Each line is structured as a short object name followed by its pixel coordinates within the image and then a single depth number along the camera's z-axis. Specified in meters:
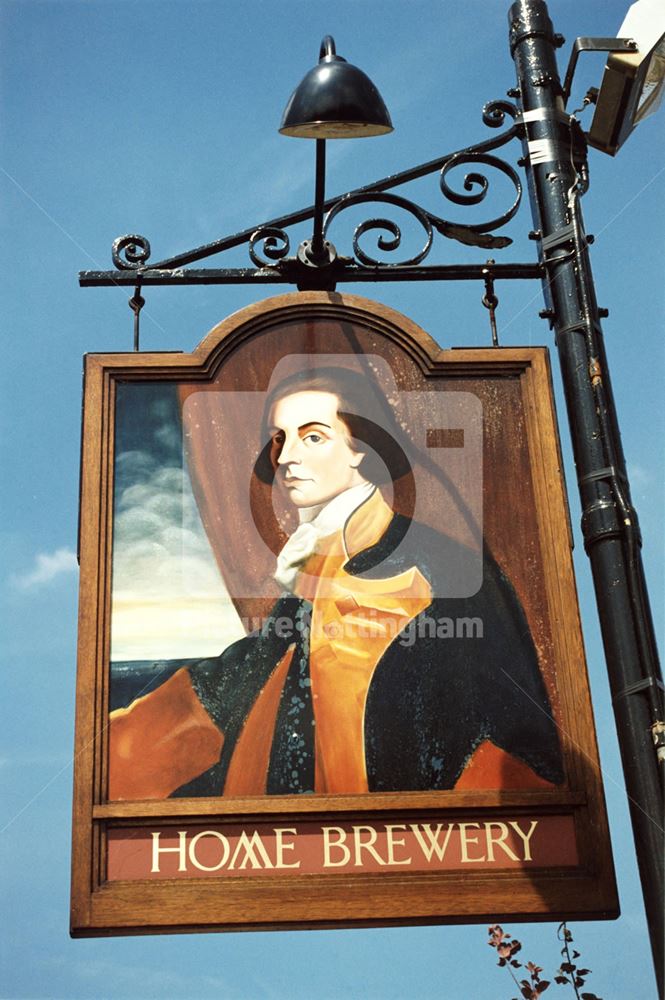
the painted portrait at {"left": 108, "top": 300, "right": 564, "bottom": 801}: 4.82
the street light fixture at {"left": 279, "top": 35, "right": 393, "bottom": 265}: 4.99
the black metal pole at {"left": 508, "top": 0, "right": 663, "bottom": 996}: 4.46
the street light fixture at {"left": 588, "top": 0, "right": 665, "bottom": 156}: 5.36
